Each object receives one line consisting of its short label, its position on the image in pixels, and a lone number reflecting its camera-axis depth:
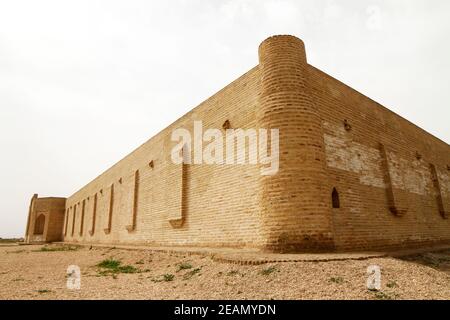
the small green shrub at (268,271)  4.26
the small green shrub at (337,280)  3.86
